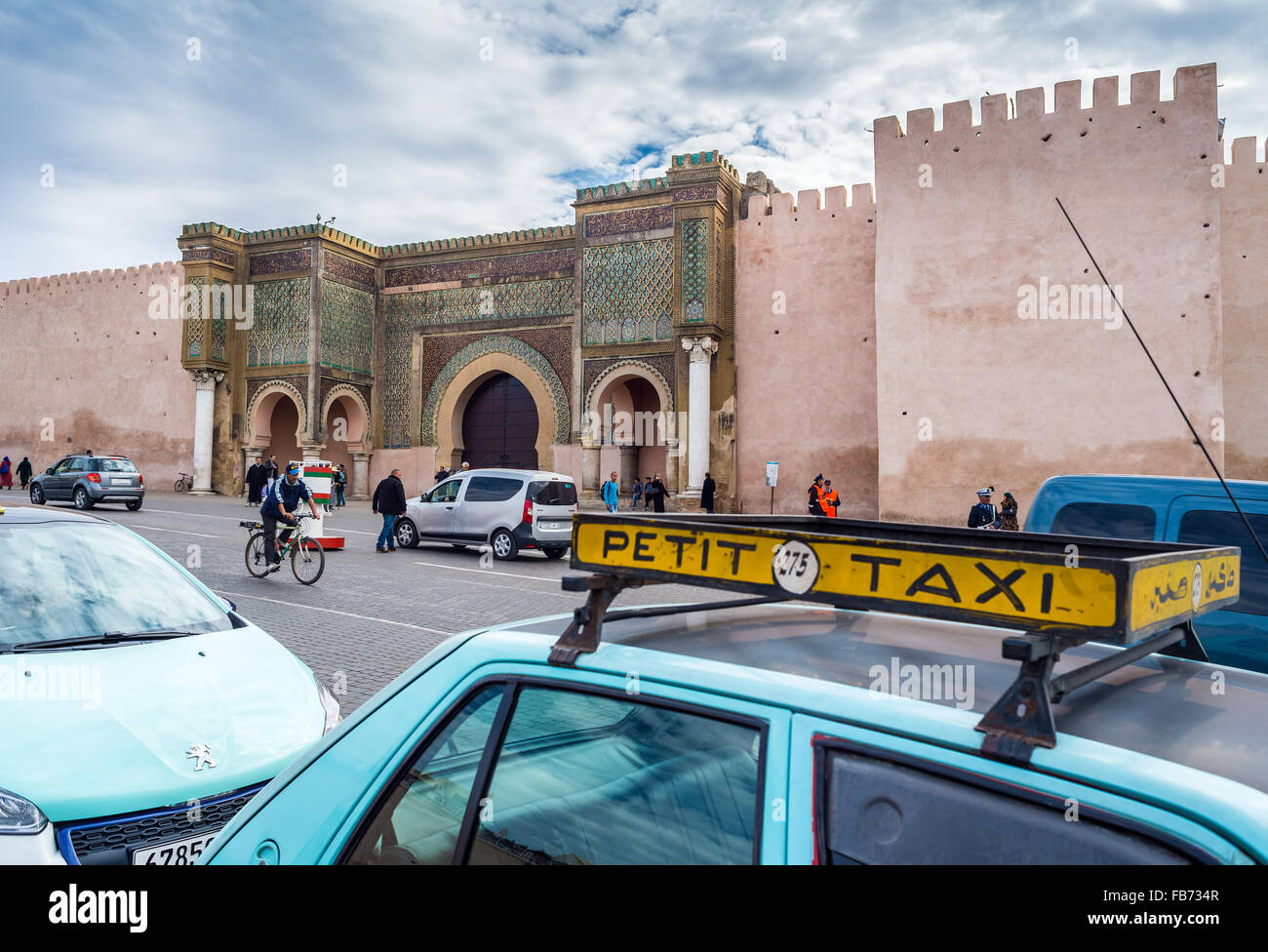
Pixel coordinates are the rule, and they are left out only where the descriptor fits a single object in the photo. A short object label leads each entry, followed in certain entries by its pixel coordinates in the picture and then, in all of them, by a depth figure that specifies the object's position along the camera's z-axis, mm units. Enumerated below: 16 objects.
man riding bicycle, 10477
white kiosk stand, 14094
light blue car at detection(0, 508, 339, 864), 2488
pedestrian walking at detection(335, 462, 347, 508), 23991
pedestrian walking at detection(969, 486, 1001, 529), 11003
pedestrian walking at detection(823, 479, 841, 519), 15156
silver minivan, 13898
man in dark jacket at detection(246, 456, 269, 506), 20328
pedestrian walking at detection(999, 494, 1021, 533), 12602
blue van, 3949
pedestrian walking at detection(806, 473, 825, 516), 14414
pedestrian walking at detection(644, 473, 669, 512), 20281
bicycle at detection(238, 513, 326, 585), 10375
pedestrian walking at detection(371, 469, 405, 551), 13961
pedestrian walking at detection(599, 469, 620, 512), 19709
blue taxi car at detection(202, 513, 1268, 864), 1054
